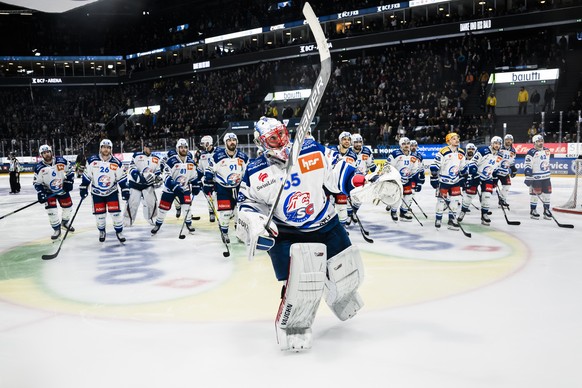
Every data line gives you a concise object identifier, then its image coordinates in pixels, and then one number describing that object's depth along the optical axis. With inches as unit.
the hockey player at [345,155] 316.9
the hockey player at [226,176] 276.7
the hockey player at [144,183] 331.3
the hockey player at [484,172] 316.8
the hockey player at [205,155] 334.0
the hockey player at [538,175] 336.8
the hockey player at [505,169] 339.9
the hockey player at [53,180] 291.7
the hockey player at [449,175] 303.3
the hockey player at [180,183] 316.5
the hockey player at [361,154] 344.5
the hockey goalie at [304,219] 126.0
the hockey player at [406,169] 345.1
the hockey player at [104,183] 282.7
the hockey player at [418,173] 350.9
